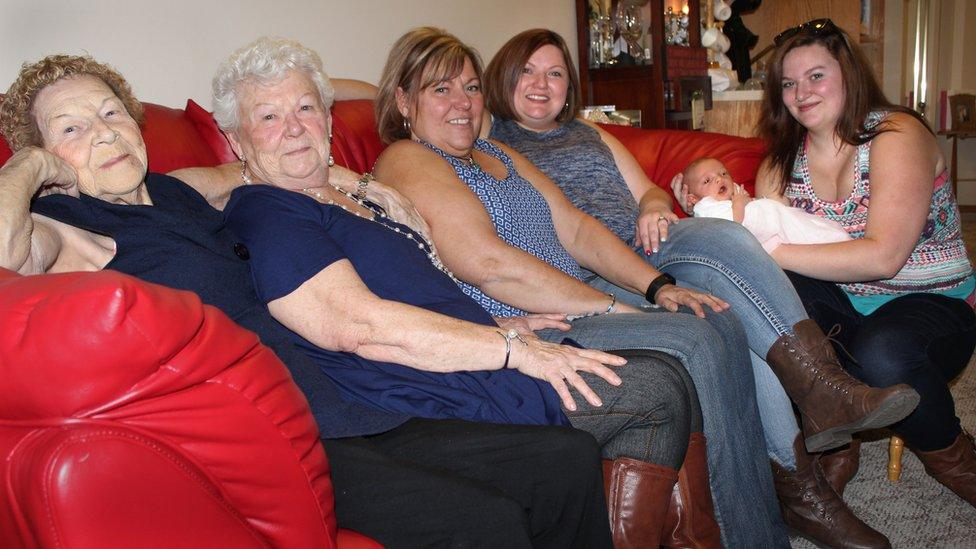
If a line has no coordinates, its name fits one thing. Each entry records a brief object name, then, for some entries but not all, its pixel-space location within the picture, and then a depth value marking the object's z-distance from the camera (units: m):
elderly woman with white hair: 1.26
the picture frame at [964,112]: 6.38
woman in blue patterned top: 1.53
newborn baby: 1.99
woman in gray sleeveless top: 1.71
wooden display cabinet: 3.77
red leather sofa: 0.66
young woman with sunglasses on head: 1.80
